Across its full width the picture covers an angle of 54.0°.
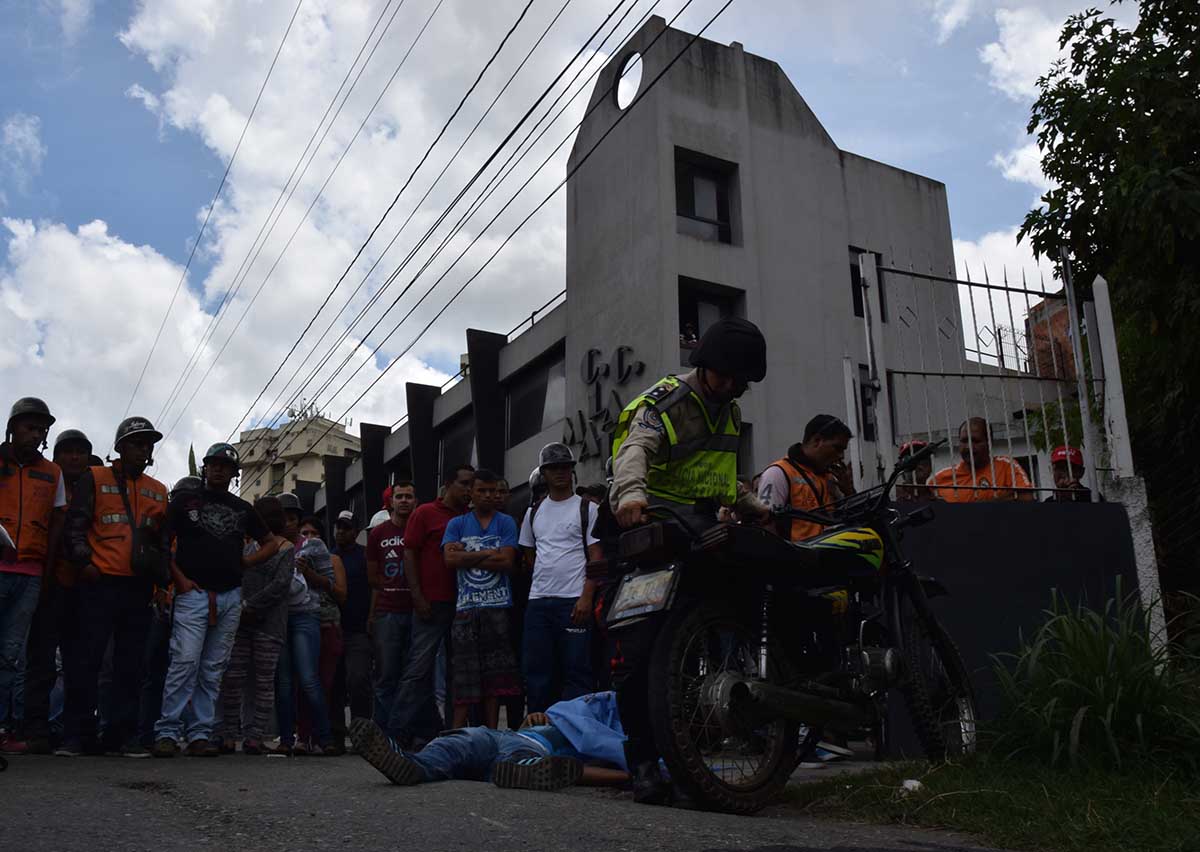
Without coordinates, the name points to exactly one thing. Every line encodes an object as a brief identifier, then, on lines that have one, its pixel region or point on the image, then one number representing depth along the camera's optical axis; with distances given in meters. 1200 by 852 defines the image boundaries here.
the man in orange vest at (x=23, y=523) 6.46
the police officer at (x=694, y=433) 4.44
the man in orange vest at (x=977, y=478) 6.66
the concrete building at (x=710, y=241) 21.05
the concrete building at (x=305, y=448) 72.29
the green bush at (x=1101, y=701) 4.45
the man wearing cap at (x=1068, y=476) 6.92
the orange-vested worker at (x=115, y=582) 6.87
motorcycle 4.00
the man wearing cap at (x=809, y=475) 5.98
